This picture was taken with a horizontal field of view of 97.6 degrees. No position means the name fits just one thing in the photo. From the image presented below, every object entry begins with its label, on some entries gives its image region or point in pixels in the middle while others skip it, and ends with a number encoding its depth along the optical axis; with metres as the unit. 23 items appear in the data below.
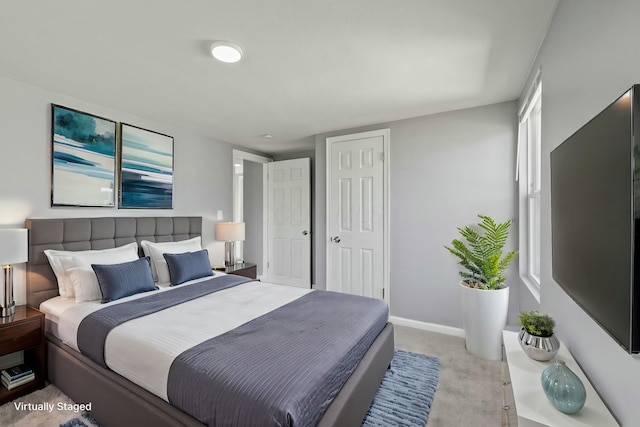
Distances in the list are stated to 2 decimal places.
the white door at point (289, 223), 4.59
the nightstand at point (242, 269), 3.65
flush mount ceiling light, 1.78
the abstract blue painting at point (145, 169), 2.98
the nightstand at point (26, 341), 1.93
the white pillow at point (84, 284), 2.21
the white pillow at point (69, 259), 2.31
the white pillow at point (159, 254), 2.87
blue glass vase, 1.00
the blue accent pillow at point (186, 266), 2.76
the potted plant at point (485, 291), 2.47
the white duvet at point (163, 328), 1.49
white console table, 0.98
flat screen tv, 0.70
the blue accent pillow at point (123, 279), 2.20
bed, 1.41
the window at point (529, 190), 2.41
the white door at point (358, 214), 3.43
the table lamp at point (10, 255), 1.97
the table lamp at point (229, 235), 3.81
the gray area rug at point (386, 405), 1.74
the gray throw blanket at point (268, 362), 1.16
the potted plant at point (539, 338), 1.34
